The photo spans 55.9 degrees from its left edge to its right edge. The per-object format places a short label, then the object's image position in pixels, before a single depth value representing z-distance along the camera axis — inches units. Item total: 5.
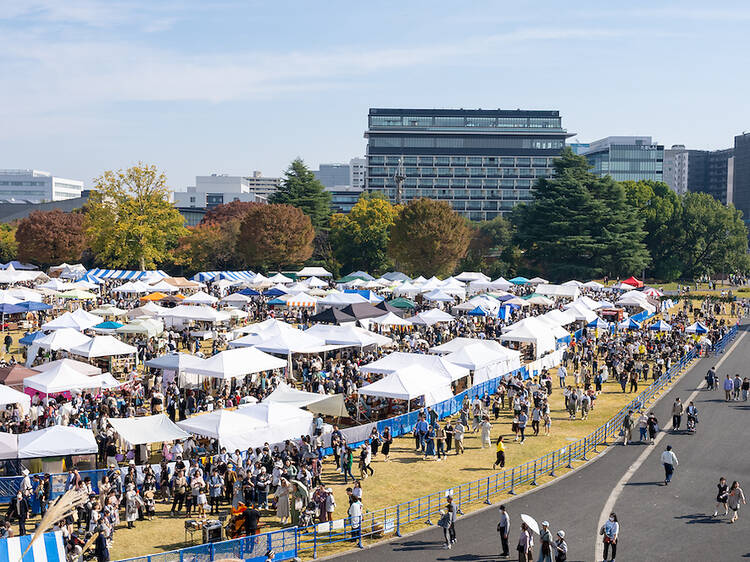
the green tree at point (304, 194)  3582.7
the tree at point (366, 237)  3127.5
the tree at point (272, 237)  2871.6
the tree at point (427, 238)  2805.1
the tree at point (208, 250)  3016.7
